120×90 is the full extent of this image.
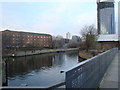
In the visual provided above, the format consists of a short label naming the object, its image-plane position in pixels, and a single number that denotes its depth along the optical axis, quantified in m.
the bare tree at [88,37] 24.76
